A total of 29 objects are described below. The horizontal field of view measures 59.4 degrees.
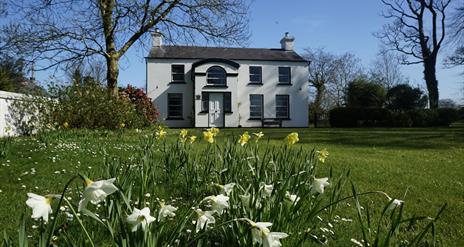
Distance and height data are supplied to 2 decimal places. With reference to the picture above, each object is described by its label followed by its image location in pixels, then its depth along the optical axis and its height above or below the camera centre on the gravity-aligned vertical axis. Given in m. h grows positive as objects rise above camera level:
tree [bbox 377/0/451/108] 30.72 +5.70
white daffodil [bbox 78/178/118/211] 1.23 -0.21
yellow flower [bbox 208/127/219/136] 3.66 -0.08
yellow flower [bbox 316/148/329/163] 3.26 -0.28
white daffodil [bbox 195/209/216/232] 1.71 -0.41
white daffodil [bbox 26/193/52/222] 1.25 -0.26
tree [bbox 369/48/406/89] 43.18 +4.57
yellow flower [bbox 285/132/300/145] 2.96 -0.13
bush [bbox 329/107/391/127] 27.80 +0.20
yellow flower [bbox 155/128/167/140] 4.31 -0.14
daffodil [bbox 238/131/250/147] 3.21 -0.14
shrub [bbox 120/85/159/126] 19.31 +1.03
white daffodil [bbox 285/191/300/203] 2.31 -0.44
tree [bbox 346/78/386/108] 33.59 +2.17
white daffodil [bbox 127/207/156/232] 1.47 -0.35
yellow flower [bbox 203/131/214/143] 3.37 -0.13
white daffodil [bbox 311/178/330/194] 2.01 -0.32
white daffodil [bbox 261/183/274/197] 2.27 -0.39
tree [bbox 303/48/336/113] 43.00 +4.97
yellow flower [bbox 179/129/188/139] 4.09 -0.12
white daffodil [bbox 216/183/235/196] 1.88 -0.32
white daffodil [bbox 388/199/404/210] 1.72 -0.35
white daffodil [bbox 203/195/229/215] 1.68 -0.34
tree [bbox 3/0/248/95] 14.49 +3.44
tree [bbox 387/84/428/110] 31.78 +1.71
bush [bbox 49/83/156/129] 12.81 +0.44
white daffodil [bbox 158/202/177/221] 1.68 -0.37
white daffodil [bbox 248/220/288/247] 1.40 -0.40
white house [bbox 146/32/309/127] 29.39 +2.58
